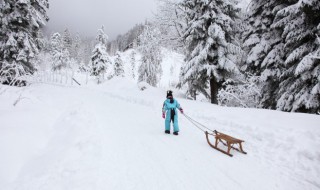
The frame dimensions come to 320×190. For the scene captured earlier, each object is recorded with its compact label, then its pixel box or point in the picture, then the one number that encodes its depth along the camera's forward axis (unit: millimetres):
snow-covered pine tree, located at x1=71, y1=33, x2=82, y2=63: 97019
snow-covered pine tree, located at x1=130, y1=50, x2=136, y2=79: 81938
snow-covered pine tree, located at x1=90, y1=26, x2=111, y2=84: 48031
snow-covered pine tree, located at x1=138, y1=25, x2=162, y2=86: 36062
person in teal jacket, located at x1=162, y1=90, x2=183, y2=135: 8617
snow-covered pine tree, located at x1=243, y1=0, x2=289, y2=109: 13062
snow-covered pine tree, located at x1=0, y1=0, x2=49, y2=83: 18328
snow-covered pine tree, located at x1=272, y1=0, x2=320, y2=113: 9836
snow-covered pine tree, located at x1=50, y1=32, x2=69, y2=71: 60853
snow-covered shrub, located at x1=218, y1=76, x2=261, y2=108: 13703
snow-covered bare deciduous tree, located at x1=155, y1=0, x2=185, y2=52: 17047
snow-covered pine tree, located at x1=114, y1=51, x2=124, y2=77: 60750
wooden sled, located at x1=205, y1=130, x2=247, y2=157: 6330
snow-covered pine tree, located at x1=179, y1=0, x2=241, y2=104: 14133
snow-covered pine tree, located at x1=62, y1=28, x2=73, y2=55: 74312
